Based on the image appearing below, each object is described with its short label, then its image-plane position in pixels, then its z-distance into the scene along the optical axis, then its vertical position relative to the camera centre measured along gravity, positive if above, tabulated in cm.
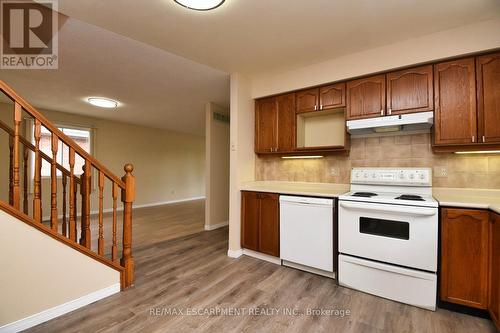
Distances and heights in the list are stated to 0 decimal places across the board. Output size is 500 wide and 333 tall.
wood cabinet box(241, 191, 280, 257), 282 -70
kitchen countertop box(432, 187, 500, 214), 178 -27
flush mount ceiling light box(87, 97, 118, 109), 406 +123
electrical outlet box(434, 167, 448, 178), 237 -4
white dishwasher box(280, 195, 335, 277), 242 -73
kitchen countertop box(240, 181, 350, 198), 256 -26
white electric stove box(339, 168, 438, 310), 192 -63
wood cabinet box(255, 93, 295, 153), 311 +63
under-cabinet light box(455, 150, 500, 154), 210 +16
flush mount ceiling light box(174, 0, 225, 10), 171 +126
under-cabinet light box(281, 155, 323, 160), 326 +16
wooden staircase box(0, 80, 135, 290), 163 -23
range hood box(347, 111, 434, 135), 222 +46
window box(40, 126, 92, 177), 498 +57
